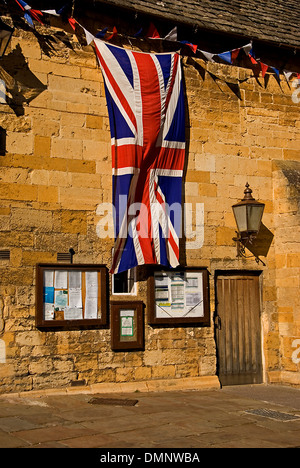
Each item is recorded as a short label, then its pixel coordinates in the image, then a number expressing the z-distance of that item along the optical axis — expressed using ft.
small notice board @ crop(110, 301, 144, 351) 26.78
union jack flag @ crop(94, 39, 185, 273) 27.32
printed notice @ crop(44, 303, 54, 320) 25.43
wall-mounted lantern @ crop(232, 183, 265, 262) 29.22
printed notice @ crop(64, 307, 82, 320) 25.85
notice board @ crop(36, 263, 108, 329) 25.40
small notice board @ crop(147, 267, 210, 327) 27.84
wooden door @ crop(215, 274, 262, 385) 29.84
